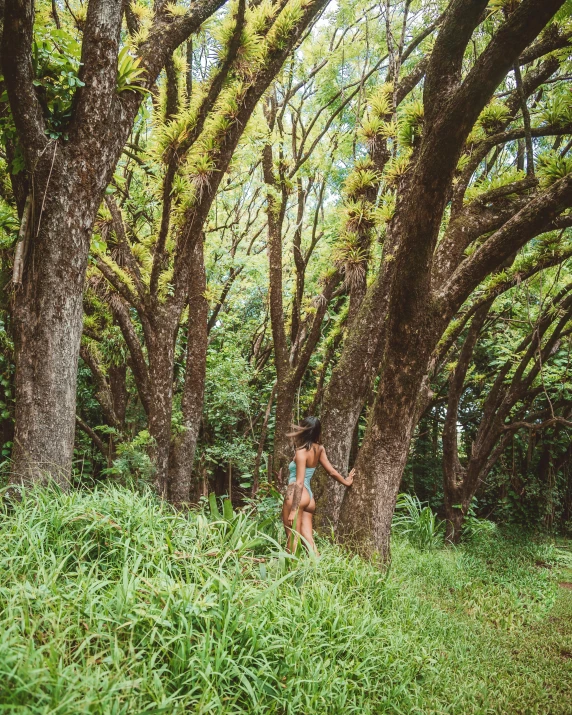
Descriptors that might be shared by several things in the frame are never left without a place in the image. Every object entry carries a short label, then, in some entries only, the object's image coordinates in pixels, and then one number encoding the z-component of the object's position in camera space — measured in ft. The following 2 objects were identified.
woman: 15.38
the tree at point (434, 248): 11.44
